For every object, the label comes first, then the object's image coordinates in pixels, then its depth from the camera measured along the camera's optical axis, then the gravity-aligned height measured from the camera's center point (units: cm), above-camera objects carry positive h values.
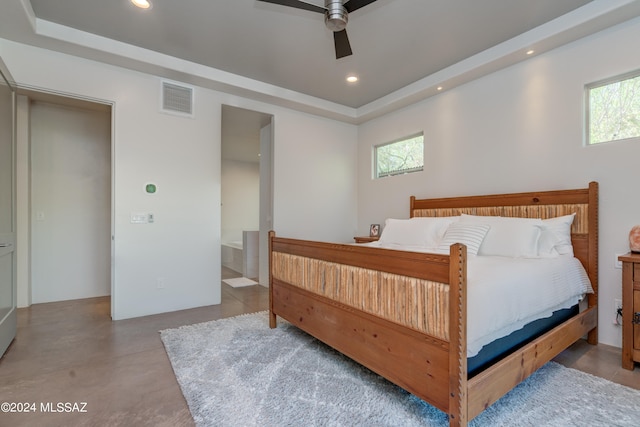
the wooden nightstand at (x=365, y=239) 438 -39
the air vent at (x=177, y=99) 351 +134
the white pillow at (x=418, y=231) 315 -20
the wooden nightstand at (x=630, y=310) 213 -69
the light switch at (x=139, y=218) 333 -6
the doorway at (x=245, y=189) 462 +52
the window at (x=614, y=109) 248 +88
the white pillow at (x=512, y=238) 251 -21
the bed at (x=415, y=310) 137 -59
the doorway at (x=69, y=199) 384 +18
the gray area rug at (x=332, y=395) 159 -109
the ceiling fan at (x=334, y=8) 205 +141
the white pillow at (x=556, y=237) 256 -21
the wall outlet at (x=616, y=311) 246 -80
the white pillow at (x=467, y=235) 262 -20
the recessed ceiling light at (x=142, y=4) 243 +170
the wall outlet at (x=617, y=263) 248 -41
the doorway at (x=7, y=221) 234 -7
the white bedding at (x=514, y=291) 145 -46
